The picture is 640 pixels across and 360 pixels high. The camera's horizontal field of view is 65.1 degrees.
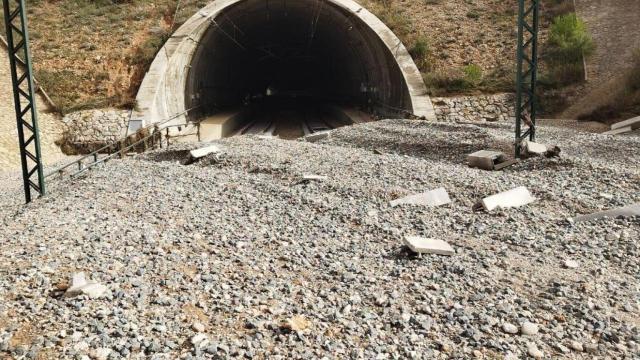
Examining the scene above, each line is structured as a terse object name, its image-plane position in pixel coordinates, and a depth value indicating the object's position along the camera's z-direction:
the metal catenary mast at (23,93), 10.27
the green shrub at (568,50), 24.64
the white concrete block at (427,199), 9.59
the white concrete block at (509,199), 9.10
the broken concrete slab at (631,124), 18.16
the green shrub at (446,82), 24.25
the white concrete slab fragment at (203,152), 14.56
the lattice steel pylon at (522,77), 13.48
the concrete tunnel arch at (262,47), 23.25
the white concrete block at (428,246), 6.89
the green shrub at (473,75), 24.48
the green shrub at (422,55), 25.25
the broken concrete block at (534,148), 13.21
